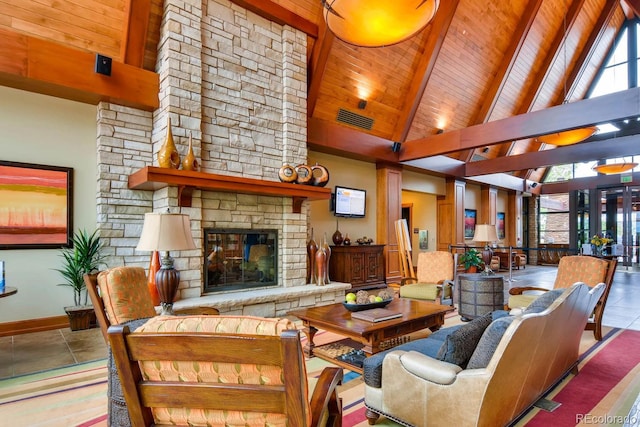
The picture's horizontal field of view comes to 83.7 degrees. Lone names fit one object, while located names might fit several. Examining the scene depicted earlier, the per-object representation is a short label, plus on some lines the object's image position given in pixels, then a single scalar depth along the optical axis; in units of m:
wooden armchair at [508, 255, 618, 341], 3.93
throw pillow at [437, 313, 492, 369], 1.92
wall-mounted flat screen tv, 7.52
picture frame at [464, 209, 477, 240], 11.38
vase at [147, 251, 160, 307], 4.21
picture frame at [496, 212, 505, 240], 12.89
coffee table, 2.94
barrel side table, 4.53
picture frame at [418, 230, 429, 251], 11.28
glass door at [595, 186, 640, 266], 11.34
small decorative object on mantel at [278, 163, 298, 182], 5.34
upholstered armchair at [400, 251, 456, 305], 4.98
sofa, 1.73
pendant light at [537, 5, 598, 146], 6.66
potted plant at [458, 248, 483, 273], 5.64
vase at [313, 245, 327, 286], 5.71
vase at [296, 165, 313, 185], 5.50
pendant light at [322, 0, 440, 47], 2.85
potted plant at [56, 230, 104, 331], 4.29
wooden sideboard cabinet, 7.04
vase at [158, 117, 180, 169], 4.27
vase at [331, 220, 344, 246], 7.34
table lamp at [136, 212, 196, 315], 2.87
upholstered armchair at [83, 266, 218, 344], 2.31
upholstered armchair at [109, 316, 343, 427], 1.04
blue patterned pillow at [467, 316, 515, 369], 1.79
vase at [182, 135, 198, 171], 4.42
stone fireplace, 4.55
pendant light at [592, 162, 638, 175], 9.40
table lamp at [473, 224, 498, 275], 5.54
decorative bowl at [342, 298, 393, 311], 3.36
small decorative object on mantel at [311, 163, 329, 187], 5.64
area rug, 2.31
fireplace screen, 4.97
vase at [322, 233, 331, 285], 5.76
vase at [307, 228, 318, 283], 5.82
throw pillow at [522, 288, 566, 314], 2.17
